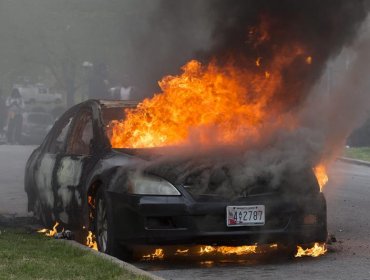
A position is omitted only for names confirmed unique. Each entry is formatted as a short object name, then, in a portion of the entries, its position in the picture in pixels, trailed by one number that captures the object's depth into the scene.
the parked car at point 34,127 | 89.94
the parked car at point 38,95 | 95.12
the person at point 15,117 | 91.00
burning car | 14.94
